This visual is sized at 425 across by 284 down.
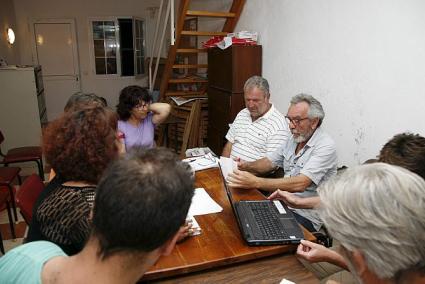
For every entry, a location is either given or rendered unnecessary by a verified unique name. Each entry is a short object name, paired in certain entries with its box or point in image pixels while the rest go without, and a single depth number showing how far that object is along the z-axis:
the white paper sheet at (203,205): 1.66
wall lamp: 6.27
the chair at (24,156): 3.57
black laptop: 1.35
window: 7.79
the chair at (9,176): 2.84
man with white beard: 2.05
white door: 7.53
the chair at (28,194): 1.61
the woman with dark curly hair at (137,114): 2.71
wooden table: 1.22
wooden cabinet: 3.73
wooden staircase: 4.18
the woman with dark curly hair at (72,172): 1.21
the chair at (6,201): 2.52
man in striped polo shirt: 2.64
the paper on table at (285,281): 1.17
